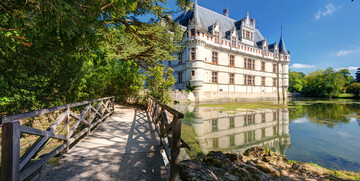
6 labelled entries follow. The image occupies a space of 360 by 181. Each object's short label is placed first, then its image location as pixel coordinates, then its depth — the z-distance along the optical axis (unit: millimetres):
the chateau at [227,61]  21297
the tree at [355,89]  39094
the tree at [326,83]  40875
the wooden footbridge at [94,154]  1646
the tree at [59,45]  2809
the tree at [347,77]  54350
